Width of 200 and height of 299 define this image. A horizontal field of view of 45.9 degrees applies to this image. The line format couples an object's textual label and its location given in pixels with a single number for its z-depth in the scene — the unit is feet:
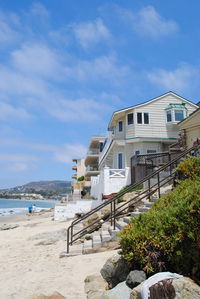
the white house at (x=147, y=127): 77.66
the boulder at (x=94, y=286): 14.44
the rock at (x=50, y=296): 14.10
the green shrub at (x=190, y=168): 25.07
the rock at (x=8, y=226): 64.38
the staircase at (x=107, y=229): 25.17
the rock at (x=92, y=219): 39.27
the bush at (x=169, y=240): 12.03
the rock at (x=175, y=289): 9.34
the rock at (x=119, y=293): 12.30
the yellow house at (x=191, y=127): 55.31
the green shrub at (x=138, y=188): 54.66
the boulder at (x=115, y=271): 14.88
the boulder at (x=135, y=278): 12.63
